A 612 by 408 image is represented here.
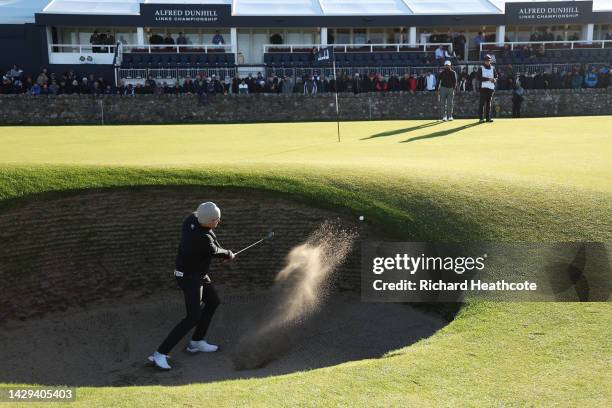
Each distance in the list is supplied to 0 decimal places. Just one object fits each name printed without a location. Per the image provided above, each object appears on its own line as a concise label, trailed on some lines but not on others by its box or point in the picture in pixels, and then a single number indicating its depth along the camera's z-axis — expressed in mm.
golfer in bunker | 8820
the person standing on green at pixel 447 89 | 24516
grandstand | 39375
